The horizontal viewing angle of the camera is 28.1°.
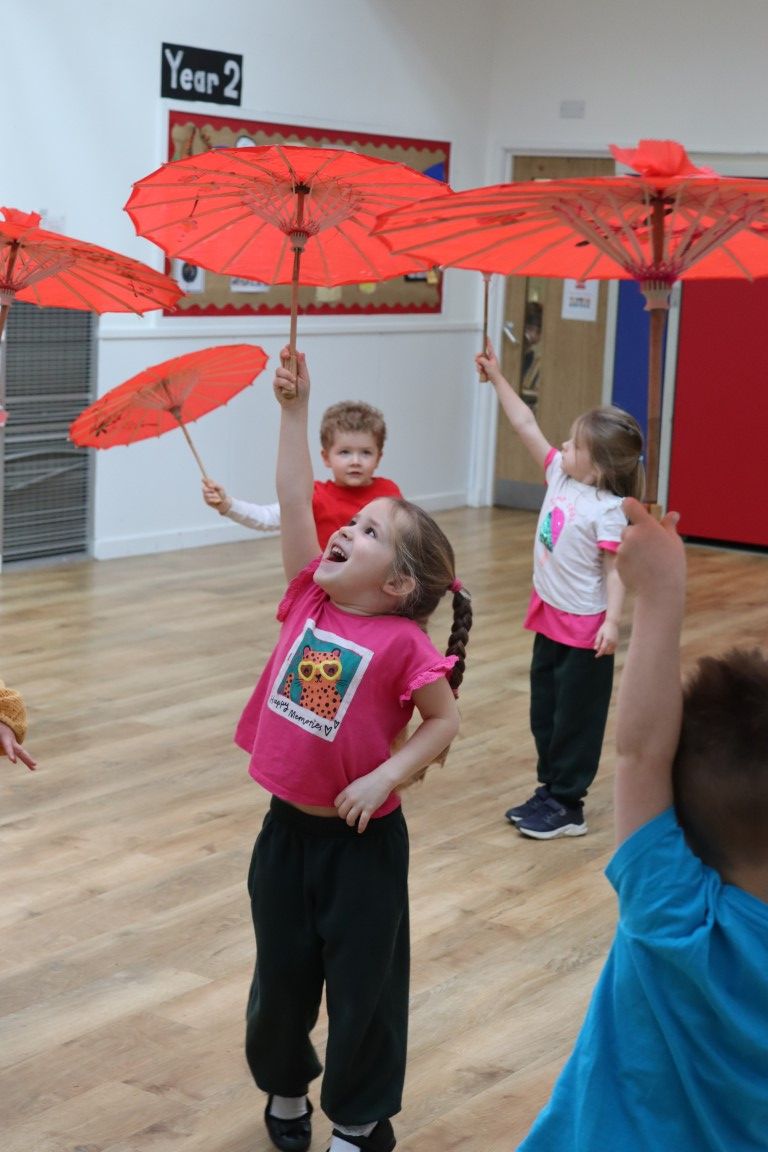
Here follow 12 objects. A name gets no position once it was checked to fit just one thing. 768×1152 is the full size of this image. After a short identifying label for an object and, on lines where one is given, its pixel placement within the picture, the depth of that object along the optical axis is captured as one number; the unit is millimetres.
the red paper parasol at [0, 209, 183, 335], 2469
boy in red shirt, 3627
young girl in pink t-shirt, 2240
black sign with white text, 7699
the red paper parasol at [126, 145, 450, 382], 2637
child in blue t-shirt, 1243
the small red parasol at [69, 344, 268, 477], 3494
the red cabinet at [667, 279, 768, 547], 8836
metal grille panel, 7289
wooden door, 9656
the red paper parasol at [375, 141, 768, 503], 1693
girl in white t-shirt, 3832
